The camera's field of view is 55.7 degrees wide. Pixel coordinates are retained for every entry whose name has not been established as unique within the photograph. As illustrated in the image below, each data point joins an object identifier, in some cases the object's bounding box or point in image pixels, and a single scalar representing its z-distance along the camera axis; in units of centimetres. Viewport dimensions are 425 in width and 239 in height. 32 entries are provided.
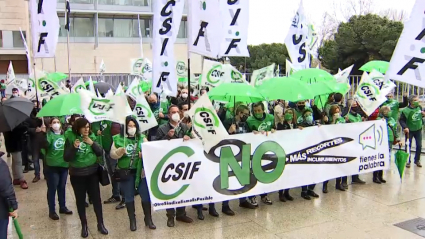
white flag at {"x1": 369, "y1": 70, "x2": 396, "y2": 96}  818
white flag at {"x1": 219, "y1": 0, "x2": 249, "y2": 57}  856
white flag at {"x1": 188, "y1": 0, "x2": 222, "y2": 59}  748
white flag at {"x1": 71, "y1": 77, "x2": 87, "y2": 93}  951
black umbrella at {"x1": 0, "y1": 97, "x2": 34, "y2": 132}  445
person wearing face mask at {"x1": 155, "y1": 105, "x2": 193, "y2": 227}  622
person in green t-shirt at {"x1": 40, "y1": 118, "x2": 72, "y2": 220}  651
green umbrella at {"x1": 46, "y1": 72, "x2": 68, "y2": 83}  1425
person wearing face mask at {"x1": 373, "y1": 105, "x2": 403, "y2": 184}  845
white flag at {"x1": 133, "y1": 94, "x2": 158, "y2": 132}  641
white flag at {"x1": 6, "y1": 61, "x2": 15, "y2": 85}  1320
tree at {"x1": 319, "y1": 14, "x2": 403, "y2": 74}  2083
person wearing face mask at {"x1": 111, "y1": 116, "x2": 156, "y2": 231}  580
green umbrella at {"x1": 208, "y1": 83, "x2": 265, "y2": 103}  686
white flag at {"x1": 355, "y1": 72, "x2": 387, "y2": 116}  795
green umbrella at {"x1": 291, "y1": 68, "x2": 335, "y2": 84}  930
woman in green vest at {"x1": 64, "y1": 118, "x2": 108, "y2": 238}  550
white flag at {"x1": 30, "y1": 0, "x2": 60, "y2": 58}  880
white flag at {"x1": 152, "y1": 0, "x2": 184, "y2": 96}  747
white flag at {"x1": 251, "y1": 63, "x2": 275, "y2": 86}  1035
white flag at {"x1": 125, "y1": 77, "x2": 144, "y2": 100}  846
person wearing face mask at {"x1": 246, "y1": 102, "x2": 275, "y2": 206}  705
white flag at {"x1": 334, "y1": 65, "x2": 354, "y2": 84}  983
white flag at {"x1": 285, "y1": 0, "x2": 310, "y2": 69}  1058
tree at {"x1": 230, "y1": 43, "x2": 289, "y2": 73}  3280
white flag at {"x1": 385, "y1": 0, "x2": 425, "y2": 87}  434
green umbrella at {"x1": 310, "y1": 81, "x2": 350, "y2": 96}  813
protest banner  609
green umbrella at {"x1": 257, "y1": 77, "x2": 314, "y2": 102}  700
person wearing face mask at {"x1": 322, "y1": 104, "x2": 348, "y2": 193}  784
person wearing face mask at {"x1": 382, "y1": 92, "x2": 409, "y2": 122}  920
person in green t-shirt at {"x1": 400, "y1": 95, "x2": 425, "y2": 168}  962
